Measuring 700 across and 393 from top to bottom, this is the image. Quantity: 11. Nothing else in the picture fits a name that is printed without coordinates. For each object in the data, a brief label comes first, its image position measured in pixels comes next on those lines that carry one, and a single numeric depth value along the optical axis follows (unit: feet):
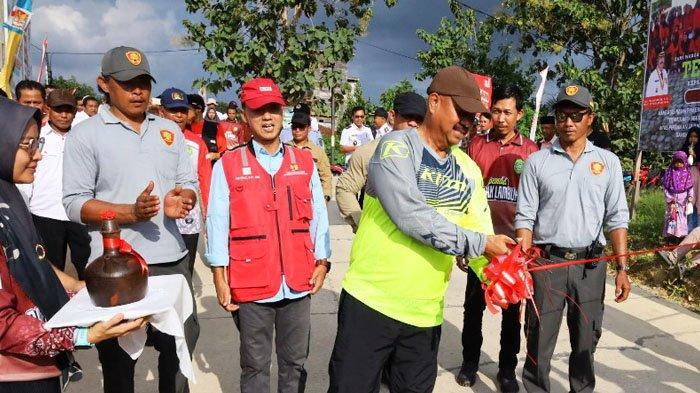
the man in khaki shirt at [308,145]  17.13
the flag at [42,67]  22.11
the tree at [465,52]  58.23
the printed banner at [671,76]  23.20
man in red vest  8.91
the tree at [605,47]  36.45
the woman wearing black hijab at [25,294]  5.11
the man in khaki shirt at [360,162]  12.12
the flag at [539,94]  28.58
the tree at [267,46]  25.79
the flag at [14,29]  18.86
